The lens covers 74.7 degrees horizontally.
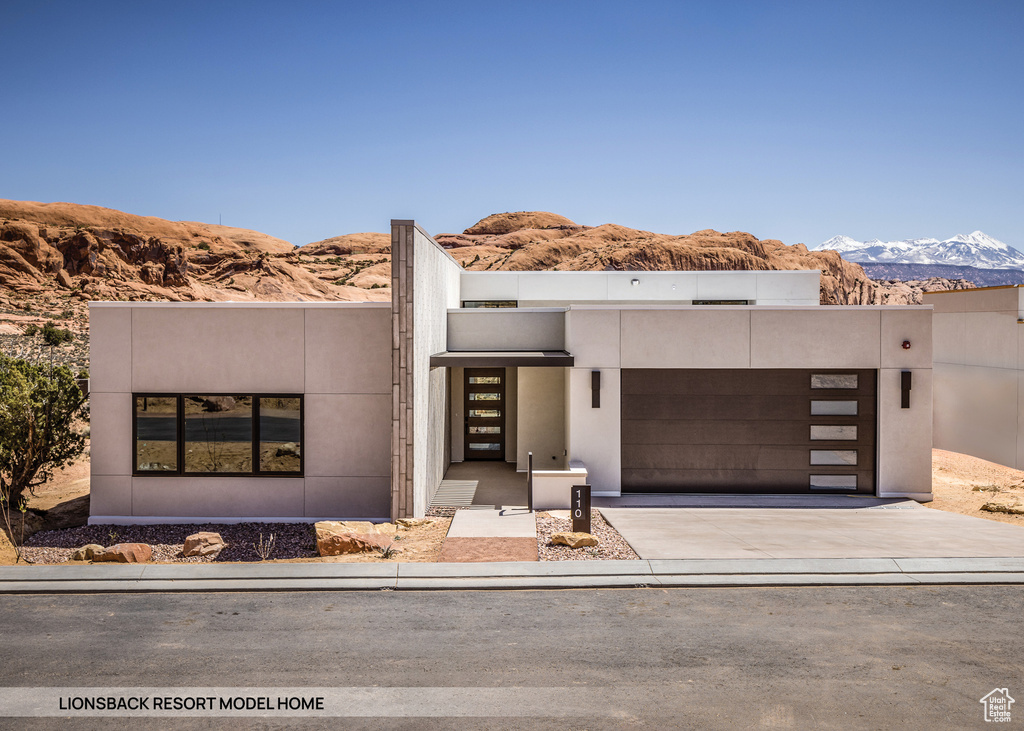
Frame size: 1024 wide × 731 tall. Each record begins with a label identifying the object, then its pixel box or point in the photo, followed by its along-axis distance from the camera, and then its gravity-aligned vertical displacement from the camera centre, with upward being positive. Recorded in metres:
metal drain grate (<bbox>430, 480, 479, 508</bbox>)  13.24 -2.68
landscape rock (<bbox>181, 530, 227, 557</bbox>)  10.18 -2.77
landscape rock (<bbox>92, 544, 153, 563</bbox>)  9.32 -2.67
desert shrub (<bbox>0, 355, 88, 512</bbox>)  12.55 -1.14
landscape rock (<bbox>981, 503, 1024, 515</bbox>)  12.74 -2.72
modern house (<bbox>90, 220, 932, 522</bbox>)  12.42 -0.66
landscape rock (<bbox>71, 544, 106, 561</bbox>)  9.45 -2.66
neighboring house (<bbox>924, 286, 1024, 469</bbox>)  20.27 -0.21
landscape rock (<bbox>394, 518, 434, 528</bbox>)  11.24 -2.68
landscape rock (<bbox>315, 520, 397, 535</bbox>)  9.94 -2.47
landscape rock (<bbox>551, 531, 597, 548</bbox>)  9.66 -2.52
